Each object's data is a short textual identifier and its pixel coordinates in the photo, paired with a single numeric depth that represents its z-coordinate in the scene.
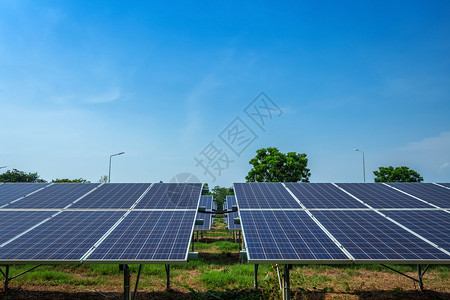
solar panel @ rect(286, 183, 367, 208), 12.06
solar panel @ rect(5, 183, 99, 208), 12.32
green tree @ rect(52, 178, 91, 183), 69.12
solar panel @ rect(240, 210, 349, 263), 8.01
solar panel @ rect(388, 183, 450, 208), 12.51
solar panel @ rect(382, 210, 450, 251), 9.12
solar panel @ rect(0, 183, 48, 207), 13.23
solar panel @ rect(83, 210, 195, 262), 8.11
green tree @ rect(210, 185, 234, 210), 105.73
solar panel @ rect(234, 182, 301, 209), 12.02
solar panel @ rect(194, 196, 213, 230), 25.36
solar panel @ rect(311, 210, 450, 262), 8.03
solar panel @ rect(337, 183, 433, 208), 12.09
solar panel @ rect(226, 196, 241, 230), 22.03
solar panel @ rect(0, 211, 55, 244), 9.65
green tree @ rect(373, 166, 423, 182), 60.75
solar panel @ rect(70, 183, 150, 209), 12.27
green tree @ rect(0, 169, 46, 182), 80.16
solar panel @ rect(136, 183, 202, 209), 12.05
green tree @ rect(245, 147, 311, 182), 51.94
